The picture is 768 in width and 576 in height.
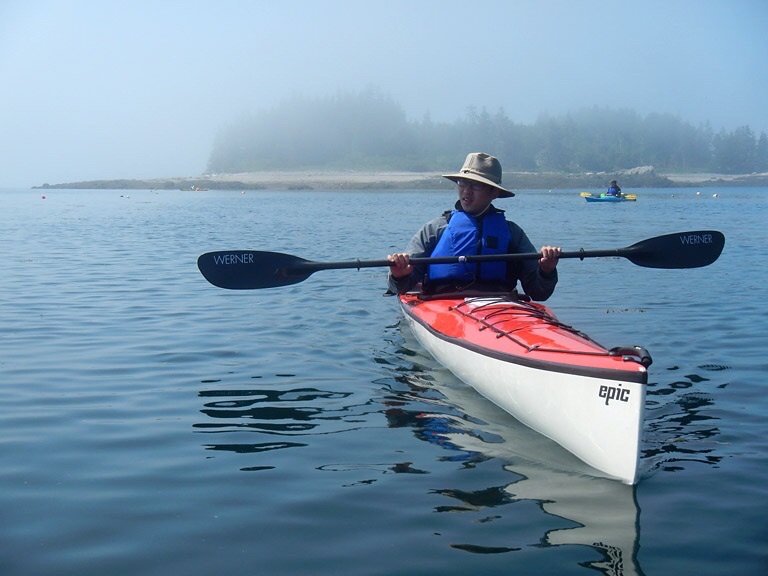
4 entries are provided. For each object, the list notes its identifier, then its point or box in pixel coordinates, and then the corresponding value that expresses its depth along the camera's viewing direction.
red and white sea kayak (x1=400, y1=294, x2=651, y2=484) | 4.91
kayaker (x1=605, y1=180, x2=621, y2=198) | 44.50
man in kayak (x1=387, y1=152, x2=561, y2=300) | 7.84
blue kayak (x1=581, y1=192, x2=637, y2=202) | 43.97
